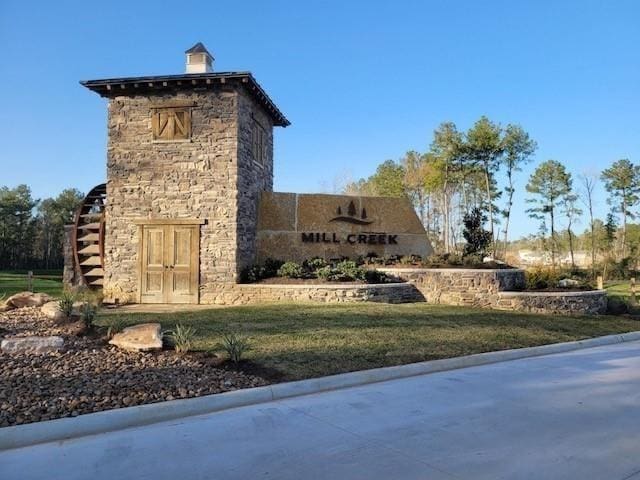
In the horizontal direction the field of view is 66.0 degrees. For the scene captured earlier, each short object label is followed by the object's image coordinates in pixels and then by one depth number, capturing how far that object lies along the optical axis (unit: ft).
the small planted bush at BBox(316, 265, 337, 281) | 43.34
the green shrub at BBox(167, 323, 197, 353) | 21.67
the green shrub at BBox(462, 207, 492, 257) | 49.44
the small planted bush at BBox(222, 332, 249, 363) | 20.40
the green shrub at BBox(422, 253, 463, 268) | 46.29
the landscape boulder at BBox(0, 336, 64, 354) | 21.35
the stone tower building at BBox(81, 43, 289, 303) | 44.73
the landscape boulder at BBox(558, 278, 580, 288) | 44.60
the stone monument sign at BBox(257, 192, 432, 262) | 49.42
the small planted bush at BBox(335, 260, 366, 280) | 43.32
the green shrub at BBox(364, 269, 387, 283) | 43.98
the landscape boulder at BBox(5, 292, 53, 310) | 37.96
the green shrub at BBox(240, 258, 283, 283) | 45.19
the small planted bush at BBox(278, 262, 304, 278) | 44.55
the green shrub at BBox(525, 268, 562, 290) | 44.39
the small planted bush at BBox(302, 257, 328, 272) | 46.42
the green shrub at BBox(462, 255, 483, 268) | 45.47
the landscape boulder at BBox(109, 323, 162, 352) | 22.02
